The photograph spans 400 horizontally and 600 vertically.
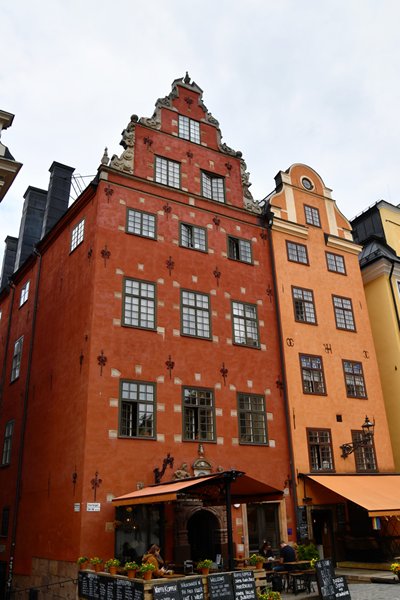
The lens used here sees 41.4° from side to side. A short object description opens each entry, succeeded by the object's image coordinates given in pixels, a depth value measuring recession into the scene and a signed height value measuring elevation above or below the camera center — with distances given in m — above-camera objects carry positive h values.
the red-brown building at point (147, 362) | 15.16 +5.56
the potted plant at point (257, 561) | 12.86 -0.49
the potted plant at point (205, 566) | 12.05 -0.52
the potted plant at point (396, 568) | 13.55 -0.79
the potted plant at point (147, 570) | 11.02 -0.51
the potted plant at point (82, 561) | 13.27 -0.37
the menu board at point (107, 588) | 10.80 -0.88
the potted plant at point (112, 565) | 12.31 -0.45
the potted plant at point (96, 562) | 13.02 -0.41
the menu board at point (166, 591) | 10.33 -0.88
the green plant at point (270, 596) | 11.05 -1.10
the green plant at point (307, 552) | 16.45 -0.42
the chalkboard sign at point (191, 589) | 10.67 -0.88
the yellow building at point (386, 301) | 23.34 +10.01
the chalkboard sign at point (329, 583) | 12.48 -1.02
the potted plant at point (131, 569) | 11.42 -0.50
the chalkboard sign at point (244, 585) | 11.41 -0.91
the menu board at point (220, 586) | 11.09 -0.89
